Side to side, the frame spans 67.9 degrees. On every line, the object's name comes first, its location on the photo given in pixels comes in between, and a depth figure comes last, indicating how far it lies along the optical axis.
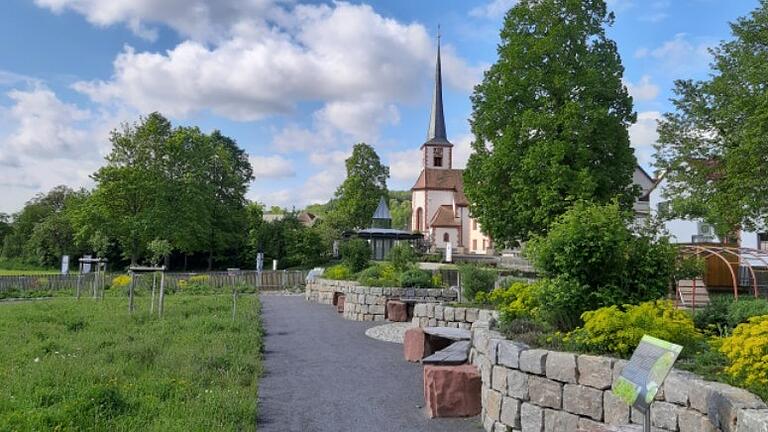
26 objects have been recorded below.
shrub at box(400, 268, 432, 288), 15.12
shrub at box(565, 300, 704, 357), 4.93
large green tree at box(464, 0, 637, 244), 19.73
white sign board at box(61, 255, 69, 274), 24.53
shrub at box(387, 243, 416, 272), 17.64
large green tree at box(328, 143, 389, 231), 51.00
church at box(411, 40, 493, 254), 57.78
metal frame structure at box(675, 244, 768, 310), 13.48
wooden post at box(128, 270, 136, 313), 13.48
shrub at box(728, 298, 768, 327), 6.76
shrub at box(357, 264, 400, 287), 15.45
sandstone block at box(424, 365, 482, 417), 6.21
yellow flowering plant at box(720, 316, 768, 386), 3.77
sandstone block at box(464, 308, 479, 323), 10.61
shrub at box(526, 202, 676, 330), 6.60
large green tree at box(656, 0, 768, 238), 15.85
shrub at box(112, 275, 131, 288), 23.57
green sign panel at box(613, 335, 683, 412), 3.12
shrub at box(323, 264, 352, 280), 18.77
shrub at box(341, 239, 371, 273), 19.58
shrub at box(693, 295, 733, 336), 7.11
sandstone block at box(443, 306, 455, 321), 10.98
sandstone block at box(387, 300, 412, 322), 14.33
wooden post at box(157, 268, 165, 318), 12.79
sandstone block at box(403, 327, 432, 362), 9.23
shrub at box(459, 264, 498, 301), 11.82
